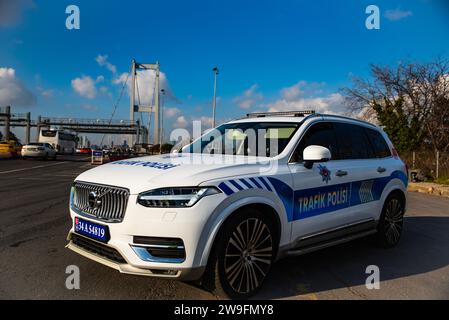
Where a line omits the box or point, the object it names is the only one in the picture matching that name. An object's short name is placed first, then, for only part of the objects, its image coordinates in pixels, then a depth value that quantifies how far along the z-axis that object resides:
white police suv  3.12
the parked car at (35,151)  28.44
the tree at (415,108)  22.00
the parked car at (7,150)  31.87
